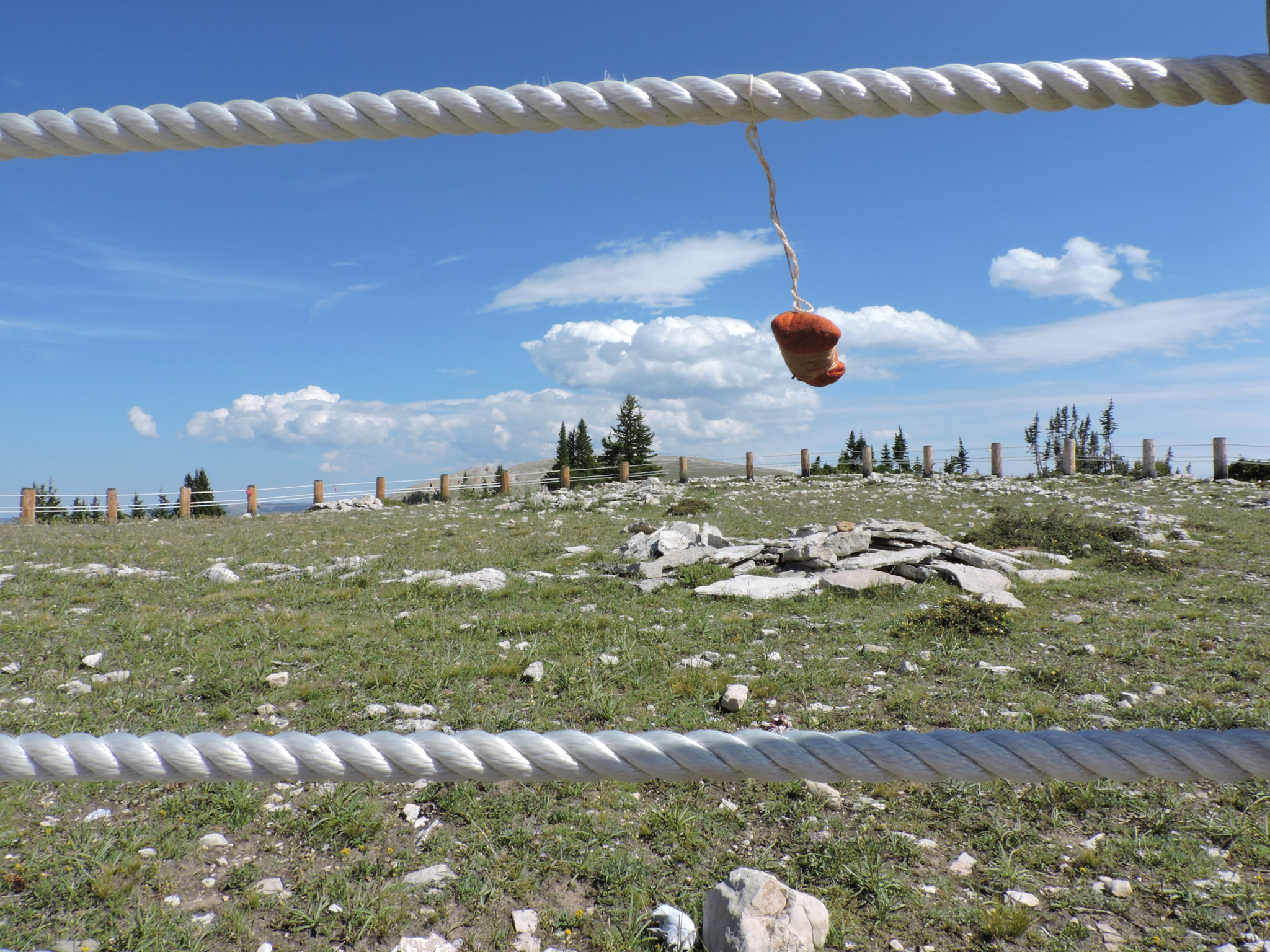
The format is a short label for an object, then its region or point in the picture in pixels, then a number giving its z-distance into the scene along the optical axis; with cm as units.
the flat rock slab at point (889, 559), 849
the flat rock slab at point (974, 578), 772
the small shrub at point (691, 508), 1642
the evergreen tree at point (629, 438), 3878
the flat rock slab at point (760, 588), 755
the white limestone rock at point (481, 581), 793
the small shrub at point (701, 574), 810
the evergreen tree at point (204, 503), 2322
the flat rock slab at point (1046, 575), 845
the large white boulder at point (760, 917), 238
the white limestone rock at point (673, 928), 251
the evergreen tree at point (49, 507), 2212
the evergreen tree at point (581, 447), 4107
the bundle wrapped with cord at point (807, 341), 180
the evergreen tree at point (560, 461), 2867
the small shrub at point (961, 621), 612
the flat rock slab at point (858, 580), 767
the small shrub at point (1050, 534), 1050
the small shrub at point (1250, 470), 2242
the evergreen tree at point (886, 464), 2883
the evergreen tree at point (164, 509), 2303
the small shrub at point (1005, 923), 260
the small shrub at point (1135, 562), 887
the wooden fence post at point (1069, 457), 2523
